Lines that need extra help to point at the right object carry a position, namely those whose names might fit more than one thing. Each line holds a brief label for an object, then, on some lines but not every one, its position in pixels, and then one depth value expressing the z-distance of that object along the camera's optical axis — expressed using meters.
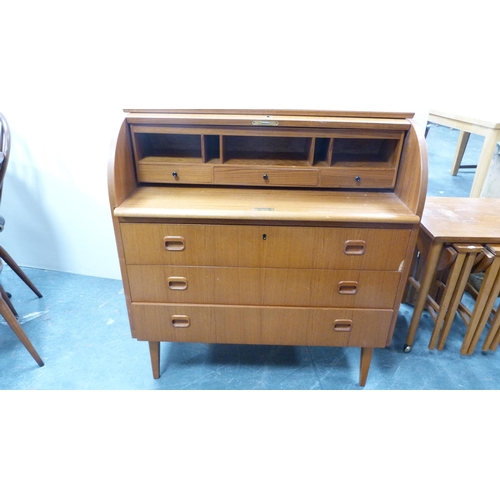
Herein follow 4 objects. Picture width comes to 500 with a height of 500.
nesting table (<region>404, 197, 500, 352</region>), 1.42
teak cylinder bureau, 1.15
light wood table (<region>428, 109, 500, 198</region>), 2.45
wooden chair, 1.49
